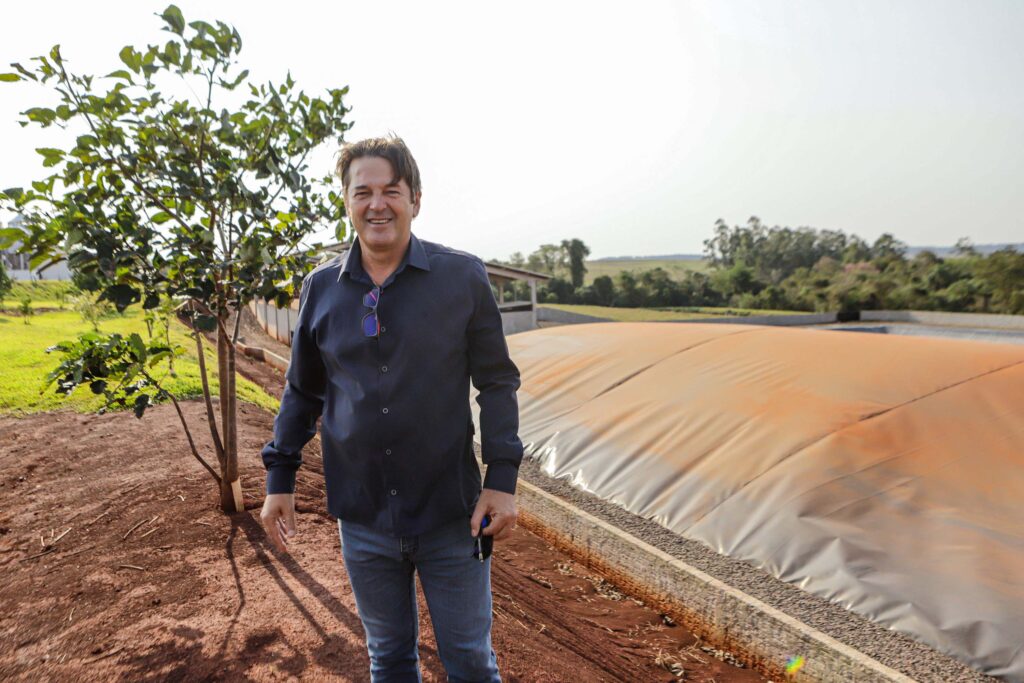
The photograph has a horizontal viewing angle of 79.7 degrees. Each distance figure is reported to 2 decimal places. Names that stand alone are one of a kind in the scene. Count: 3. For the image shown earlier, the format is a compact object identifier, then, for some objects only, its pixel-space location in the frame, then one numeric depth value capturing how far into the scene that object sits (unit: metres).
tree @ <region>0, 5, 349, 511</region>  3.00
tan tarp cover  3.37
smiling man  1.56
